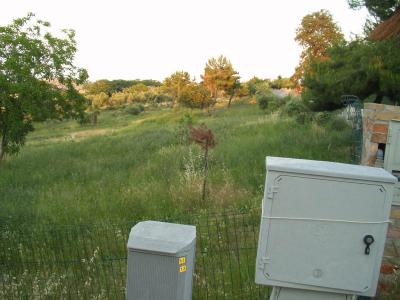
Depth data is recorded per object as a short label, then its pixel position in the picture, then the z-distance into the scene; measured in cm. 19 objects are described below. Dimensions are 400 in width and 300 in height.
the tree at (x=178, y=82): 4588
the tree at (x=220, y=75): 4453
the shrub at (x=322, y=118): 1764
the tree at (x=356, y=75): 1066
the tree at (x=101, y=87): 6131
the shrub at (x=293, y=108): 2012
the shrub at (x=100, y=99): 5514
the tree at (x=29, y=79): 1341
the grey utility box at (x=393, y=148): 478
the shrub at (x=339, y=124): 1578
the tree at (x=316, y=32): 4091
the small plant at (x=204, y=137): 960
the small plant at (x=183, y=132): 1698
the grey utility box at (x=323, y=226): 333
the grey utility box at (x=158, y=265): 340
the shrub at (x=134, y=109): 4814
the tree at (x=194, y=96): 4402
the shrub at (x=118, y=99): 5831
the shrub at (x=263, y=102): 3700
